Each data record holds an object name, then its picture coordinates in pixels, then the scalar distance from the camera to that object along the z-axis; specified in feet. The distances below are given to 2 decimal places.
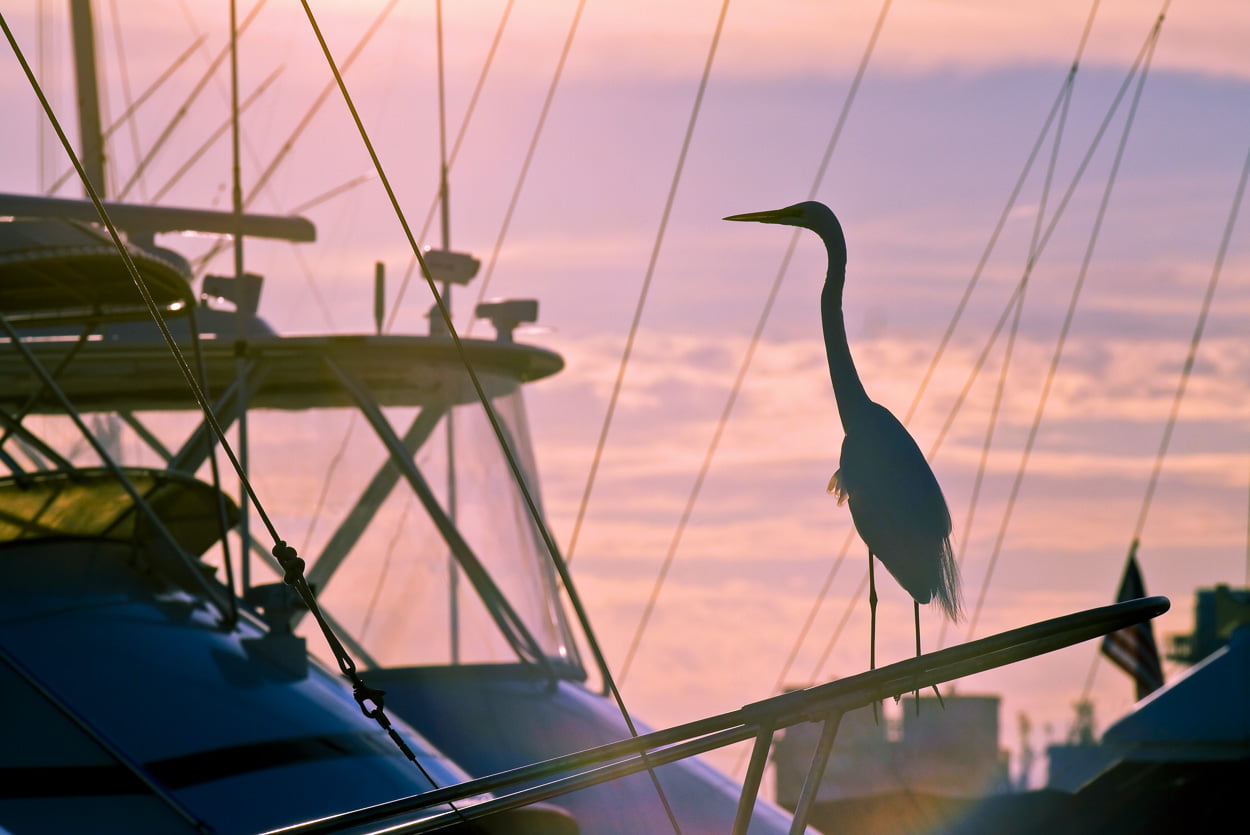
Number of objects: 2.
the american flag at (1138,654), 165.17
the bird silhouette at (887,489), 39.42
